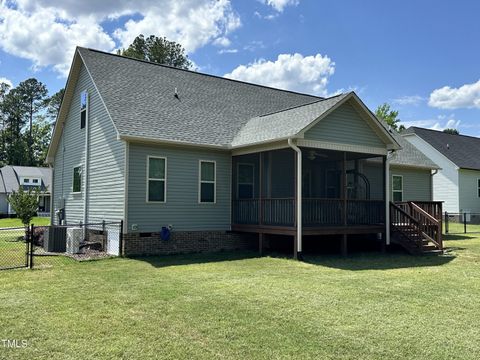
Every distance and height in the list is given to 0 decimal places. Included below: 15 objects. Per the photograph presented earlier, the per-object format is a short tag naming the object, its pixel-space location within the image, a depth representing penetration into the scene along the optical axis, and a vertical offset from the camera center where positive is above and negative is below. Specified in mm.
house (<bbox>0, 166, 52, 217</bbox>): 43719 +1872
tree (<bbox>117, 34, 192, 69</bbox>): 41000 +13753
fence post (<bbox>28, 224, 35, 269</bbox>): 10371 -972
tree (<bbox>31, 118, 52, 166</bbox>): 62719 +8402
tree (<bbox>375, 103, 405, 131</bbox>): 44384 +8816
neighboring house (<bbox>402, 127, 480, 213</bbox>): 30625 +2206
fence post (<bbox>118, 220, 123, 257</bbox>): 12734 -1203
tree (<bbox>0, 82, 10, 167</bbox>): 61188 +10791
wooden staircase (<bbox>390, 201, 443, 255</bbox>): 13982 -758
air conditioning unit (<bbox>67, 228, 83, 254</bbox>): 13391 -1216
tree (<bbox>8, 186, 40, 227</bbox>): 19031 -273
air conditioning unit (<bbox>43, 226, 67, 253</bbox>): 13734 -1230
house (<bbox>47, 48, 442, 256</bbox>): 13047 +1371
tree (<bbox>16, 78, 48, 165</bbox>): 65250 +15128
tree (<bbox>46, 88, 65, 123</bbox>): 66188 +13892
